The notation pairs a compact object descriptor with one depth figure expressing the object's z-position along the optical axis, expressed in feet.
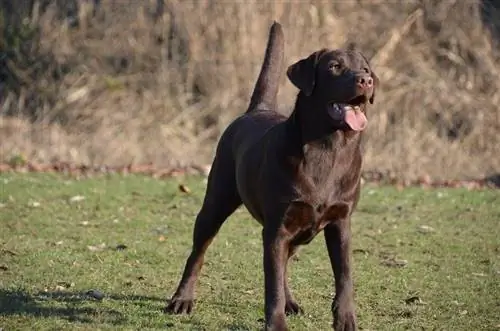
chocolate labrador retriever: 36.73
